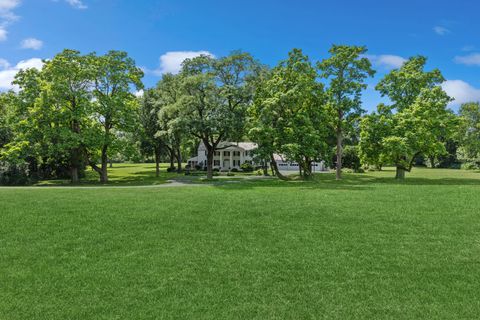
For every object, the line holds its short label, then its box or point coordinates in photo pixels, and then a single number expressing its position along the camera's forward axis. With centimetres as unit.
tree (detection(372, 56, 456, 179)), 2889
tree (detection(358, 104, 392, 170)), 3083
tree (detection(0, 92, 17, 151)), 3244
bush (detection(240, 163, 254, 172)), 5803
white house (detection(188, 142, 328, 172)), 6388
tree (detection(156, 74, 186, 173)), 3034
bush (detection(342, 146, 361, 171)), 5684
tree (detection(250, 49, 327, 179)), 2730
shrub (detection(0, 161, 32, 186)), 3133
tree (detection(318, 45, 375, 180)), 3147
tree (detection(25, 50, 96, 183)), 3036
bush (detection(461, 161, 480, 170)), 6049
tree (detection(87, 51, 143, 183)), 3253
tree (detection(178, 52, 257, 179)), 3028
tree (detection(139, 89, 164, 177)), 4059
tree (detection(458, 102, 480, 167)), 5971
